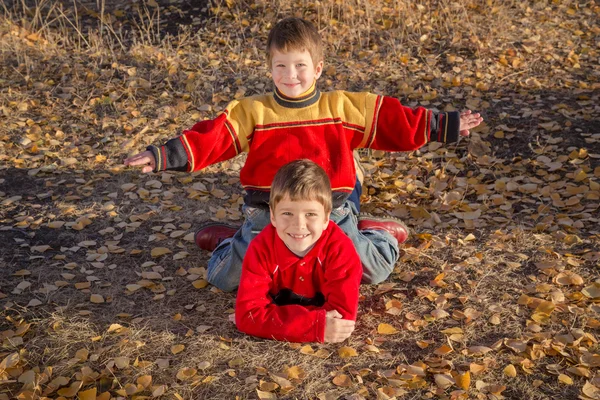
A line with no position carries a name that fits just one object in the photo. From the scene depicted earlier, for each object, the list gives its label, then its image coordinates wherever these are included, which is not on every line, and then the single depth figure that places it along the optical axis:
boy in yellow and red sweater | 3.72
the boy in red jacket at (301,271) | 3.34
